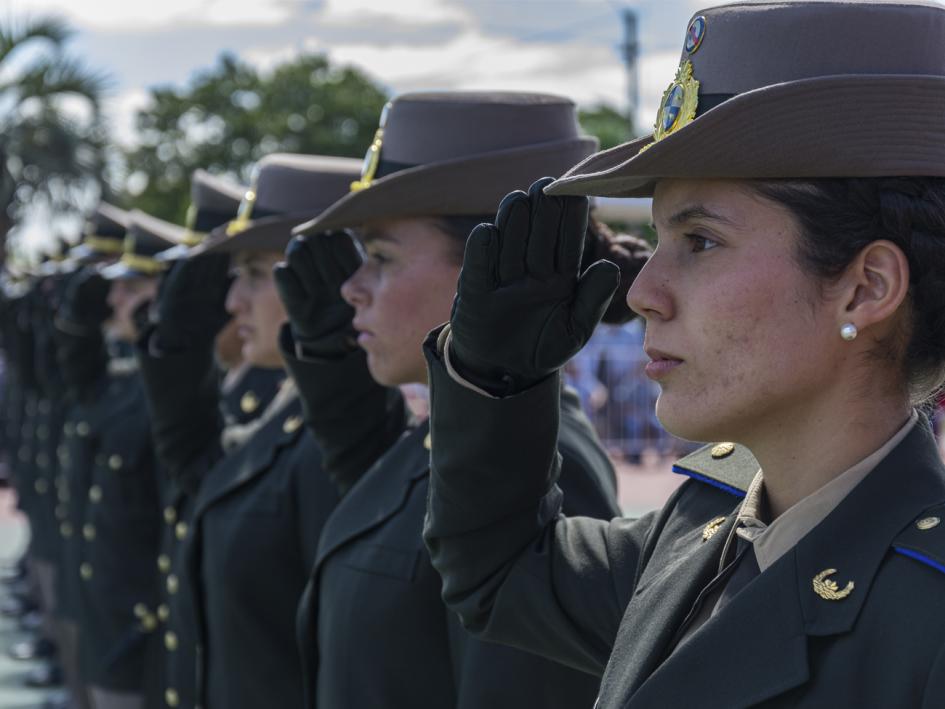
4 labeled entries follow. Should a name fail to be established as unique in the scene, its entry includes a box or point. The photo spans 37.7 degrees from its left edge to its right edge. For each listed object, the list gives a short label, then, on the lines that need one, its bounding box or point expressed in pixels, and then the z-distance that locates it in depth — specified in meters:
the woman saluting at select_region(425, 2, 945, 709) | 1.56
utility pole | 26.23
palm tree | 18.58
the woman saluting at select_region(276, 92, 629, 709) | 2.64
